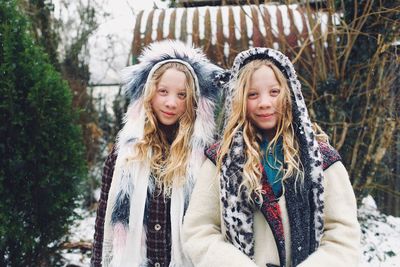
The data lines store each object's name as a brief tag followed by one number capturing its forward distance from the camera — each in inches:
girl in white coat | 72.5
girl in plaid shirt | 89.5
